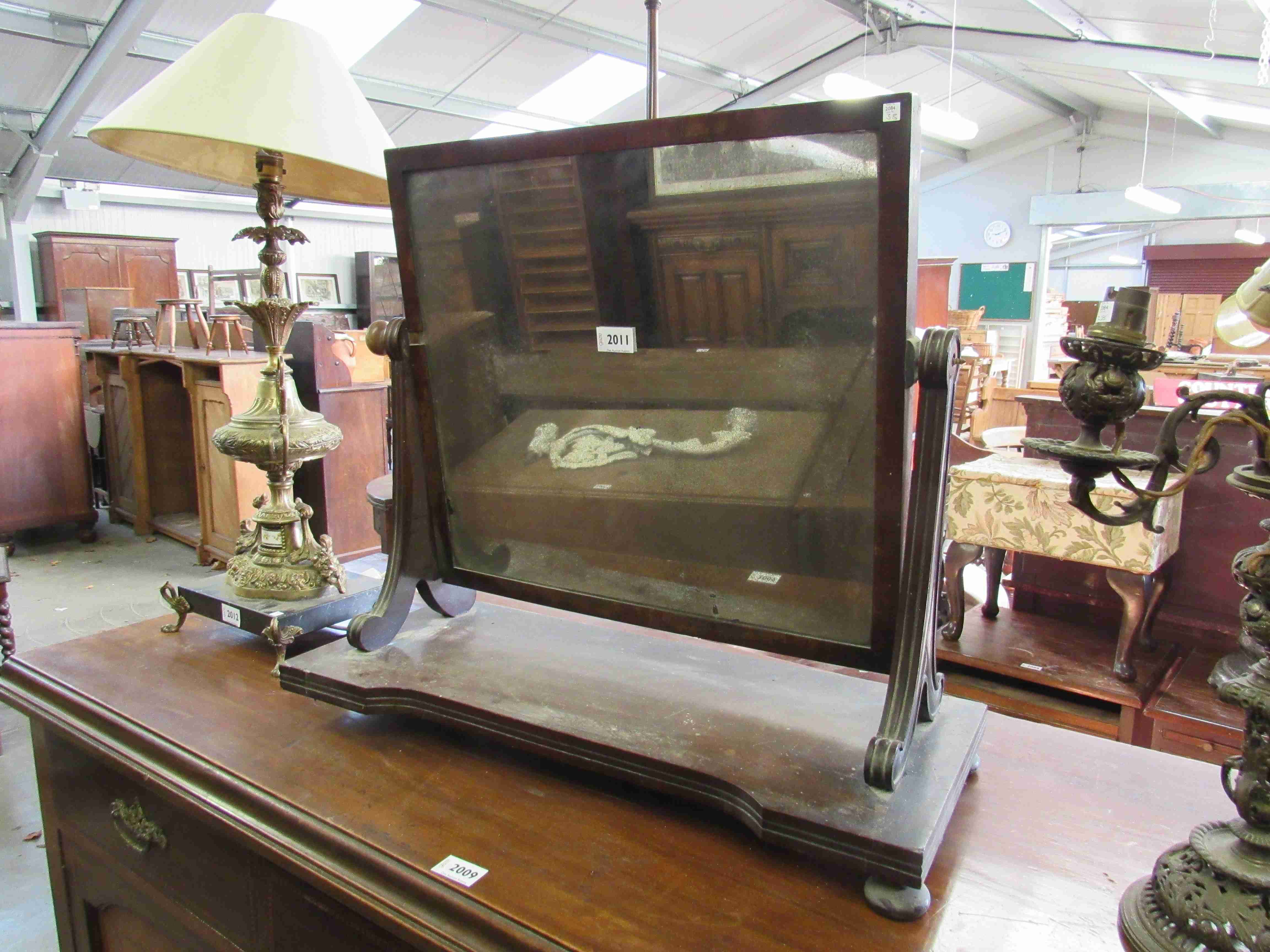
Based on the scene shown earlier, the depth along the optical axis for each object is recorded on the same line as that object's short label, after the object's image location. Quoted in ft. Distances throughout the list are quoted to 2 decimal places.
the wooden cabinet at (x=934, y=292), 20.29
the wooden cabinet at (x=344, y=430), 11.71
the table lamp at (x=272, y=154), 3.32
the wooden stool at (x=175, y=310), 14.05
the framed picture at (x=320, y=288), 30.89
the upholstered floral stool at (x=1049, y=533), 6.40
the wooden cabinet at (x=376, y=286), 31.60
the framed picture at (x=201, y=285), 23.57
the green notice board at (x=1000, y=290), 34.30
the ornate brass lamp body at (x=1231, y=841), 1.72
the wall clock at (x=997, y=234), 35.27
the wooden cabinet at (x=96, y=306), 21.20
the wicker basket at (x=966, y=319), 25.40
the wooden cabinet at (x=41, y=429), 13.05
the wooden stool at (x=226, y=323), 13.43
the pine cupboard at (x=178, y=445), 12.05
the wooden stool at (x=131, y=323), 14.87
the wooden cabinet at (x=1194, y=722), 5.60
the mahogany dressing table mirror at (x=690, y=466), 2.37
